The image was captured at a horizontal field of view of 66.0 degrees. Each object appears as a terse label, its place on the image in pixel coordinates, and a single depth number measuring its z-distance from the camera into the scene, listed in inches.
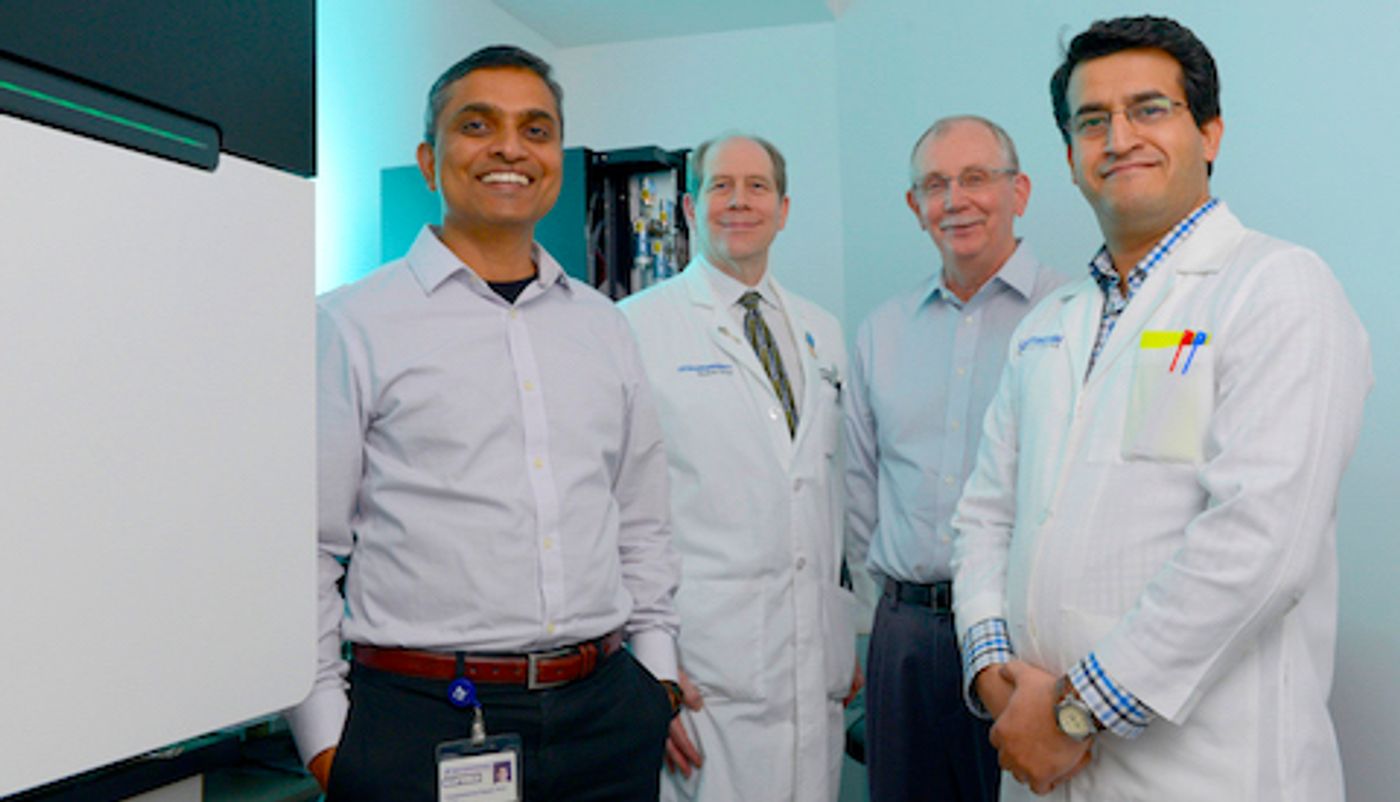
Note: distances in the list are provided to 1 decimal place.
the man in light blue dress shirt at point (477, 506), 59.6
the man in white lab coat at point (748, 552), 88.4
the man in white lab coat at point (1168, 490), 52.8
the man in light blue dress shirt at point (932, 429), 89.2
